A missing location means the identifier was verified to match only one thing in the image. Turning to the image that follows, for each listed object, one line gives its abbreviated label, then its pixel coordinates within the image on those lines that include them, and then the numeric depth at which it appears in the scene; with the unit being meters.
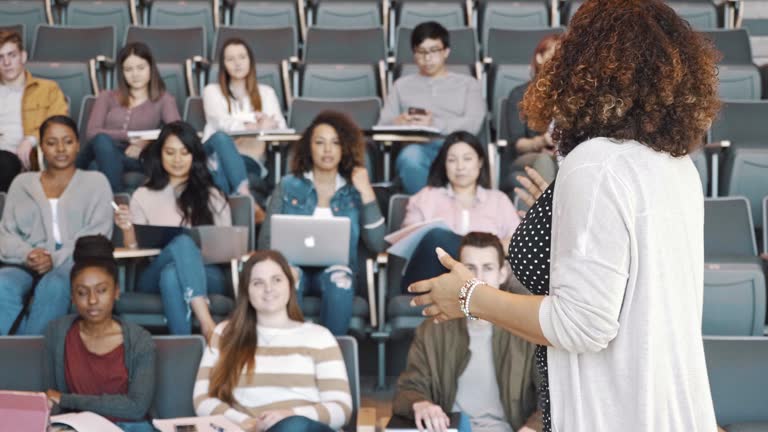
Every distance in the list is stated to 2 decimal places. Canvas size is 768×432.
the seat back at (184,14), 6.64
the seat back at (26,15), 6.68
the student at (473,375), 3.07
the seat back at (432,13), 6.51
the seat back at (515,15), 6.54
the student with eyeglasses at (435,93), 5.12
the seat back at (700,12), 6.38
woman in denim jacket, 4.28
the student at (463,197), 4.24
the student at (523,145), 4.29
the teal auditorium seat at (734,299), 3.77
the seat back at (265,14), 6.62
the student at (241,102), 5.02
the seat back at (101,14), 6.66
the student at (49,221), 3.92
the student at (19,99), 5.17
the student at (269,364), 3.23
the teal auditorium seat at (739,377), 3.15
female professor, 1.48
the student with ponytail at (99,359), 3.29
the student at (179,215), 3.94
